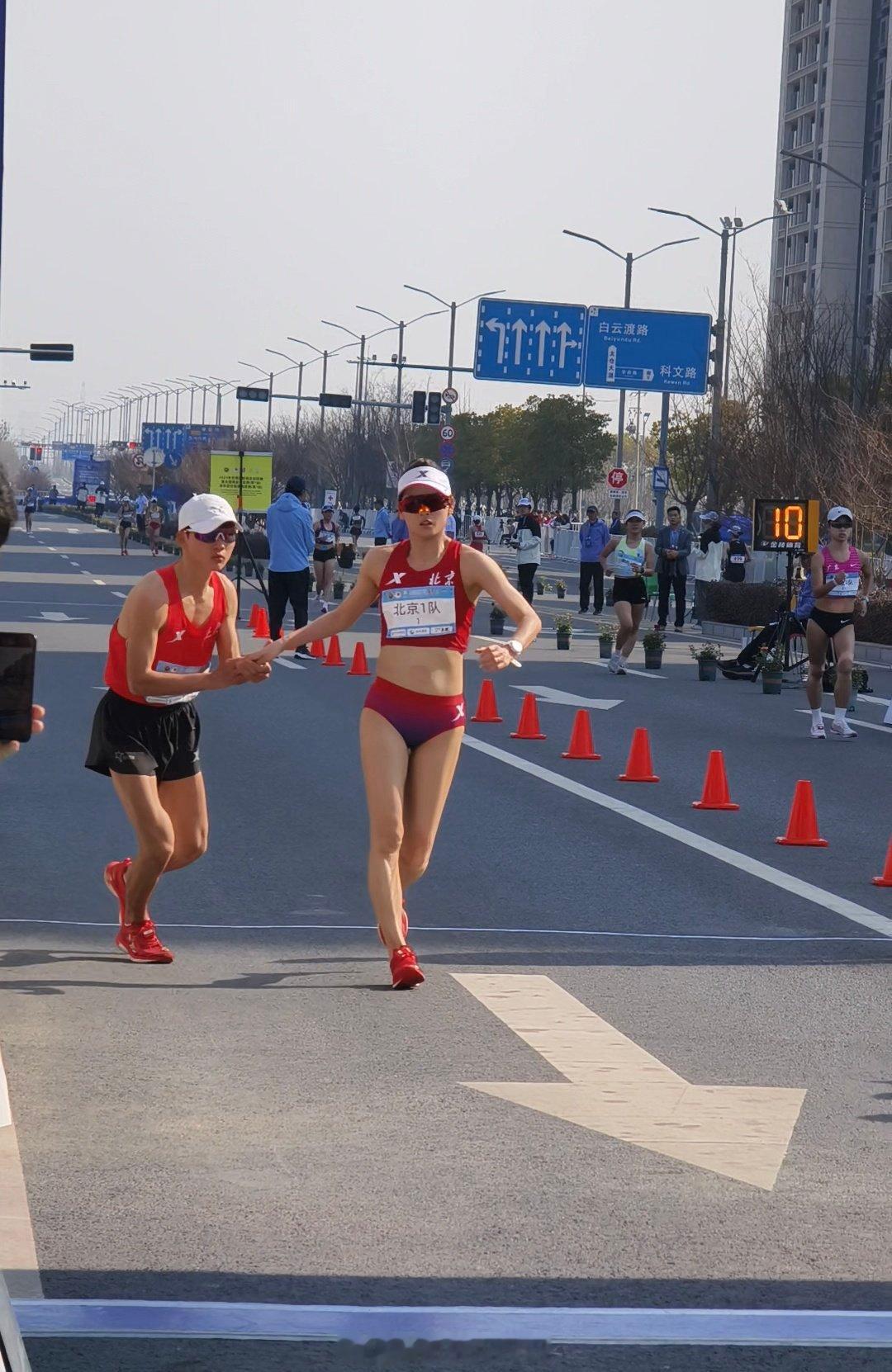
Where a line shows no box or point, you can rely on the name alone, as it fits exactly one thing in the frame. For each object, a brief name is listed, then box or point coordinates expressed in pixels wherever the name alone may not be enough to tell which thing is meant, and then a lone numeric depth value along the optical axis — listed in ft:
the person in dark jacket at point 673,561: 115.24
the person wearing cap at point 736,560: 130.21
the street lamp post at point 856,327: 149.38
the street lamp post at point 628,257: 187.23
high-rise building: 389.19
